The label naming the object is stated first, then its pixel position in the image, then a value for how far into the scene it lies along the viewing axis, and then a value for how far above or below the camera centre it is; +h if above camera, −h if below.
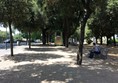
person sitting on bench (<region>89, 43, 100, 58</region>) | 6.41 -0.81
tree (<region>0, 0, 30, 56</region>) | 6.07 +2.27
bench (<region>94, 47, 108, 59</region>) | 6.39 -1.08
